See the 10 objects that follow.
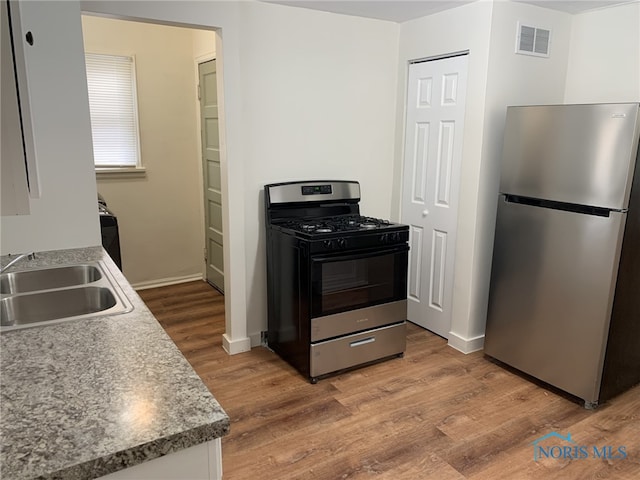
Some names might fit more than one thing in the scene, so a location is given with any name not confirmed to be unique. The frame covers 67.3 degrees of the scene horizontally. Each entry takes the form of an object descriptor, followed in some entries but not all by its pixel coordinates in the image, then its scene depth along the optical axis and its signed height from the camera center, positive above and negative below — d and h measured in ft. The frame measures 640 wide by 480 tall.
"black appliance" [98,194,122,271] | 9.87 -2.00
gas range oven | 9.09 -2.82
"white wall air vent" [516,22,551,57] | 9.55 +2.00
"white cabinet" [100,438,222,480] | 2.97 -2.07
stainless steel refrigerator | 7.73 -1.81
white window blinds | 13.07 +0.70
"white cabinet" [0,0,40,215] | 3.12 +0.07
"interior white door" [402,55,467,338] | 10.44 -0.92
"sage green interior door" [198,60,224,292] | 13.44 -1.04
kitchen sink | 5.31 -1.82
